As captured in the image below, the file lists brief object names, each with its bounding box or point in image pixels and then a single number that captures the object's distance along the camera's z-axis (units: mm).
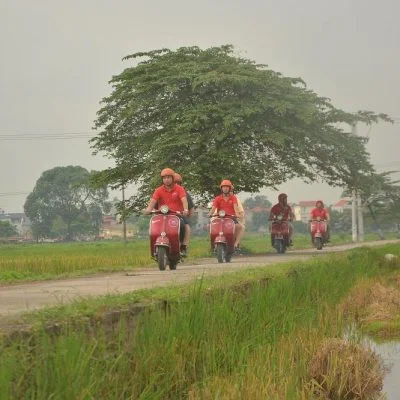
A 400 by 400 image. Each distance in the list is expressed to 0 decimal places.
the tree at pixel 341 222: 87812
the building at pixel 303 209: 192262
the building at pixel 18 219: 168488
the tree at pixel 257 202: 158000
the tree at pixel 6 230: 111812
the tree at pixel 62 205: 105906
